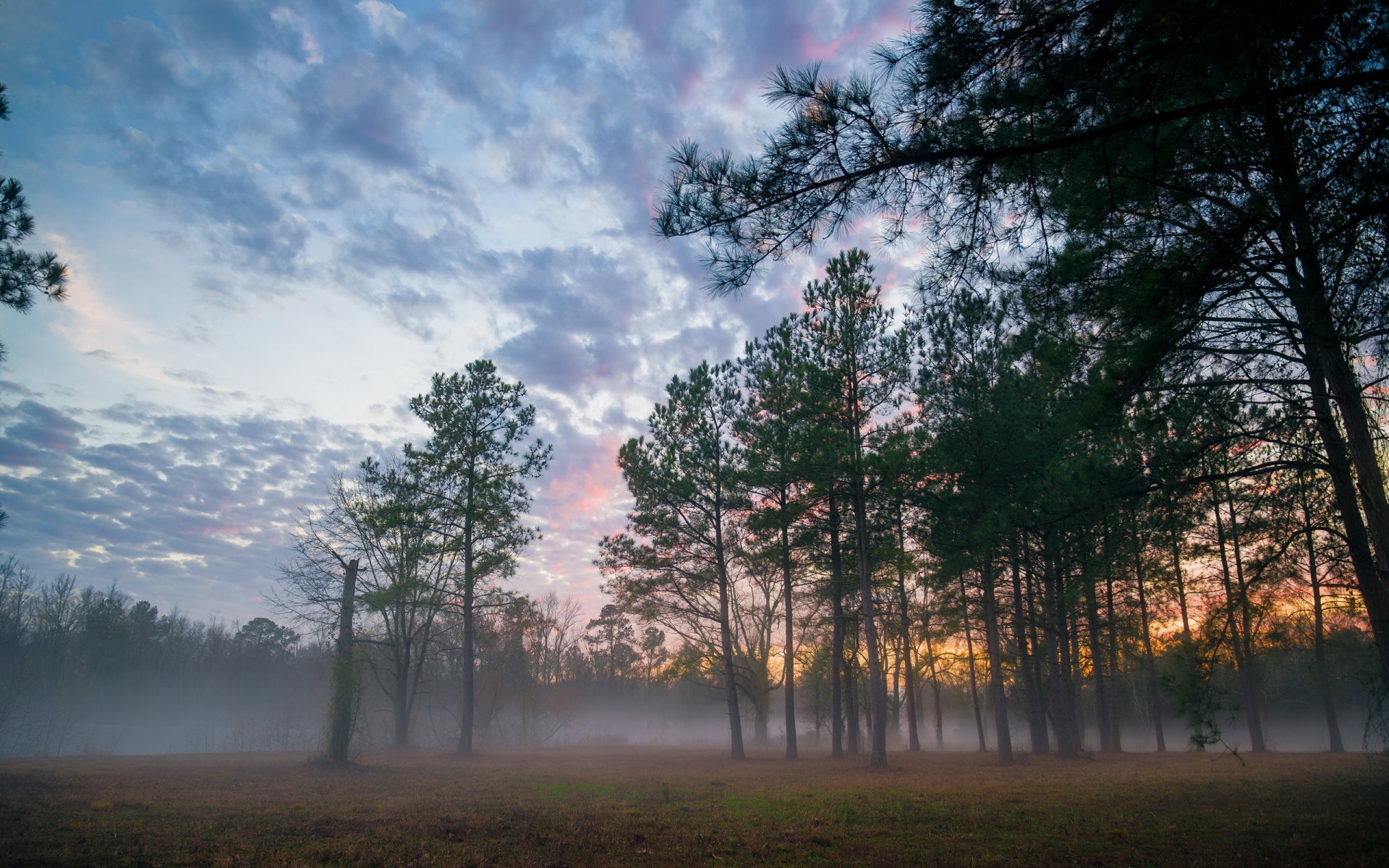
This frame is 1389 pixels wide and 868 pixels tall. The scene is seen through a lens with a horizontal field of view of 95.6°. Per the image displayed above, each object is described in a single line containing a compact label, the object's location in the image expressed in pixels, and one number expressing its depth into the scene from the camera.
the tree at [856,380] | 17.81
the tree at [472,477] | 24.19
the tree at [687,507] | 22.64
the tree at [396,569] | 22.30
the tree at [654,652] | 48.54
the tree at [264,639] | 61.84
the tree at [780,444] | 18.97
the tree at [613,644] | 55.25
